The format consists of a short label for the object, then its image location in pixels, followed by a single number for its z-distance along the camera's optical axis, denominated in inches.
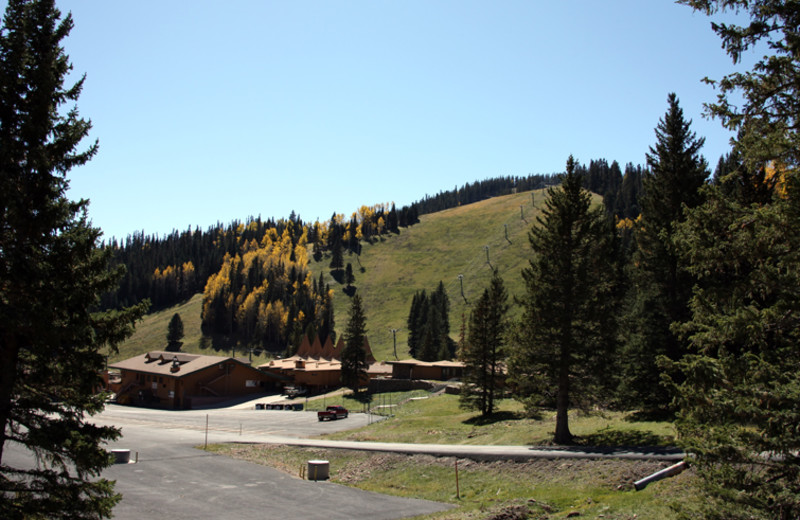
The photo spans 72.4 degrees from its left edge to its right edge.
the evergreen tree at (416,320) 4701.0
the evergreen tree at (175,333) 5487.2
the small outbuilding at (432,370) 3208.7
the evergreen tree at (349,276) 7130.9
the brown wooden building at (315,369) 3275.1
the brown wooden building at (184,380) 2837.1
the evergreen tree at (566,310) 1085.1
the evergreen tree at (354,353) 2918.3
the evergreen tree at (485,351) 1680.6
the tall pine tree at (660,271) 1109.7
